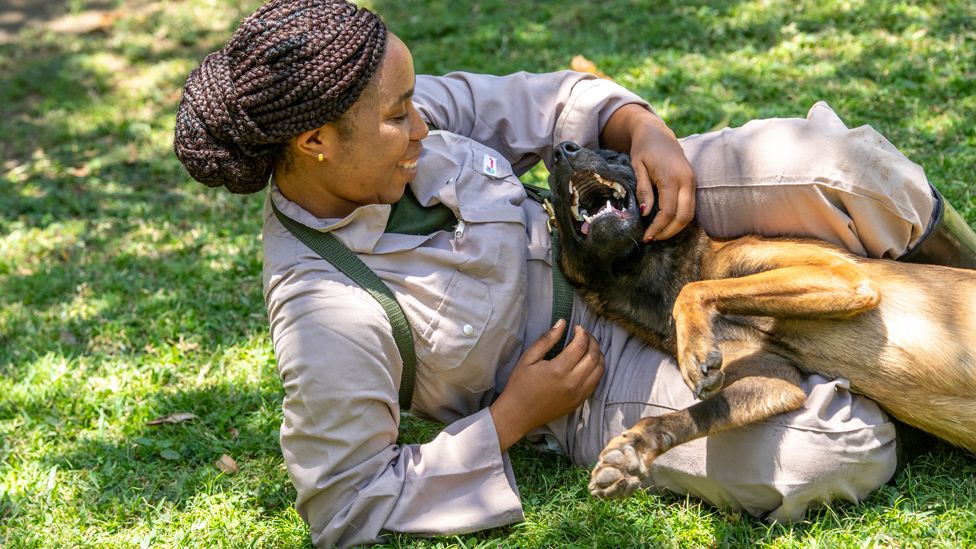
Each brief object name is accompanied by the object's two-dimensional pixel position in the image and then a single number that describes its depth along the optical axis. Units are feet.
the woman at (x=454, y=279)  10.11
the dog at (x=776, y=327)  10.28
